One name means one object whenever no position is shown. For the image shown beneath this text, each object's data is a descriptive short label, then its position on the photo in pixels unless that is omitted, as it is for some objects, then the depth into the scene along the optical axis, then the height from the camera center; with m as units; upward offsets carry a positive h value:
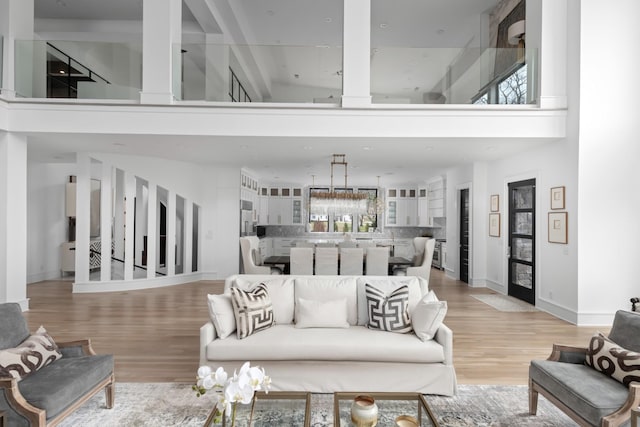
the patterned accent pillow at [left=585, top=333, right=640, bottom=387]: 2.17 -0.88
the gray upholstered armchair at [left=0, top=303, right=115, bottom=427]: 1.94 -1.01
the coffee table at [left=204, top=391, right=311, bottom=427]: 1.86 -1.04
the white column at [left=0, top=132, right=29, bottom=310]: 5.22 -0.12
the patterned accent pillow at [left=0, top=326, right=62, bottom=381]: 2.16 -0.91
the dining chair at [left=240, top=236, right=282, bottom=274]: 6.48 -0.85
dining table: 6.57 -0.88
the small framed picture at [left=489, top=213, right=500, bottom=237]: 6.96 -0.19
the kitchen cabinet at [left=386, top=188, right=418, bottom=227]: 11.97 +0.22
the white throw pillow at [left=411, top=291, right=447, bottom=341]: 2.90 -0.83
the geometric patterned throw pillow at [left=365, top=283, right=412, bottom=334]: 3.07 -0.81
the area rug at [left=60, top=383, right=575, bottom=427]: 2.48 -1.40
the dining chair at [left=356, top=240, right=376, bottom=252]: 8.48 -0.74
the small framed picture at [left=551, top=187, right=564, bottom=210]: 5.20 +0.25
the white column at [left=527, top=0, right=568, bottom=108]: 5.13 +2.25
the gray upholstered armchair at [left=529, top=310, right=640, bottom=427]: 1.98 -1.00
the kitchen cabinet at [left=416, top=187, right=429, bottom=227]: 11.48 +0.22
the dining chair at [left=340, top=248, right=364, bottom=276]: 6.16 -0.79
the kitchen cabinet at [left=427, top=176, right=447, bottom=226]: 9.95 +0.47
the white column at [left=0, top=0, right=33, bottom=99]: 5.20 +2.48
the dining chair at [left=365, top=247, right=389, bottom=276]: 6.26 -0.82
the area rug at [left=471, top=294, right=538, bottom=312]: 5.69 -1.43
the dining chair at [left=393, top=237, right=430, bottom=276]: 6.66 -0.84
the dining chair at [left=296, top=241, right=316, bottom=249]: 7.95 -0.69
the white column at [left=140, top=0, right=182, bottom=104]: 5.16 +2.23
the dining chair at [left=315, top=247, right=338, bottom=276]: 6.17 -0.80
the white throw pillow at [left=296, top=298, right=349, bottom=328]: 3.18 -0.87
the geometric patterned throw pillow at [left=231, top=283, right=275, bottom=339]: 2.96 -0.81
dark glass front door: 5.99 -0.41
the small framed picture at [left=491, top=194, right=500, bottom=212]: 7.00 +0.23
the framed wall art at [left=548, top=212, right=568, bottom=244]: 5.12 -0.17
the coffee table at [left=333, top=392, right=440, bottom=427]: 1.89 -1.04
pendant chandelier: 7.58 +0.24
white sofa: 2.79 -1.12
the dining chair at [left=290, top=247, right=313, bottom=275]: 6.13 -0.80
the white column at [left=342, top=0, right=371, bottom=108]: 5.19 +2.23
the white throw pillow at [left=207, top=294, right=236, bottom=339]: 2.93 -0.83
